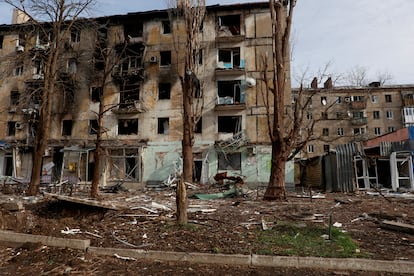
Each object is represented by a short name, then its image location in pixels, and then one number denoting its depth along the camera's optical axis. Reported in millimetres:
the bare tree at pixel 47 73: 14961
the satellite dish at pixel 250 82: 24797
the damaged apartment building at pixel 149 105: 24375
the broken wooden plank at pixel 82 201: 7285
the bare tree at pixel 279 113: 12148
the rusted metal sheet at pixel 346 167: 17719
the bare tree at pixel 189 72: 20266
